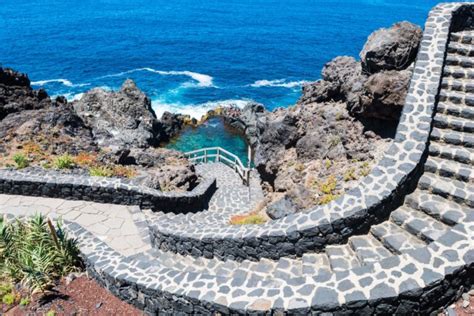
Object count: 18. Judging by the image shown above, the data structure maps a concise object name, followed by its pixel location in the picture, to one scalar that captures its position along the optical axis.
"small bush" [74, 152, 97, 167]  19.99
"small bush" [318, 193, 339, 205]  13.23
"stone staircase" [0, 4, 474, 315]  8.24
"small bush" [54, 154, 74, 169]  18.78
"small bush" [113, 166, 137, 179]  19.54
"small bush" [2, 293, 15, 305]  10.44
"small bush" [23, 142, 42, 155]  20.66
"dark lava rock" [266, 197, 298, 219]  14.38
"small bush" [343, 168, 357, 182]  13.72
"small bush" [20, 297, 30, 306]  10.36
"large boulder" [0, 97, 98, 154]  22.16
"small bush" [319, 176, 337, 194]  13.87
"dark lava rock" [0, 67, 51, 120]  27.19
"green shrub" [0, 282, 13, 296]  10.71
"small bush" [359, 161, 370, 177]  13.53
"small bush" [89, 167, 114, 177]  17.95
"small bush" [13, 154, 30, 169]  18.67
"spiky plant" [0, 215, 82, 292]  10.89
